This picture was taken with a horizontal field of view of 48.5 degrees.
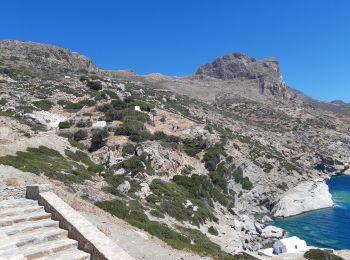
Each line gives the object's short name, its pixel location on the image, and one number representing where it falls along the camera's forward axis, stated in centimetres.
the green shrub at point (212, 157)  6028
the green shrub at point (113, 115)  6456
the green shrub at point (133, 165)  4634
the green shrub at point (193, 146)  6178
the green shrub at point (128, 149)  5222
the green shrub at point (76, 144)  5116
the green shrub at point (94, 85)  8538
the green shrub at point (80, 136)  5625
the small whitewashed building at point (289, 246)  3909
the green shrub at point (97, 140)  5361
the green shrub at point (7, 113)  5002
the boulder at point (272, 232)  4659
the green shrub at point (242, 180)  6253
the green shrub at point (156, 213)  3289
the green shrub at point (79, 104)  6825
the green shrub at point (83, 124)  5997
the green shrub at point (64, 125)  5901
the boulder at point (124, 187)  3767
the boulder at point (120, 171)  4502
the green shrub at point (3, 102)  6070
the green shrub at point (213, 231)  3850
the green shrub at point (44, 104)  6512
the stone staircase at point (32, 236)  1222
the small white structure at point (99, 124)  5980
